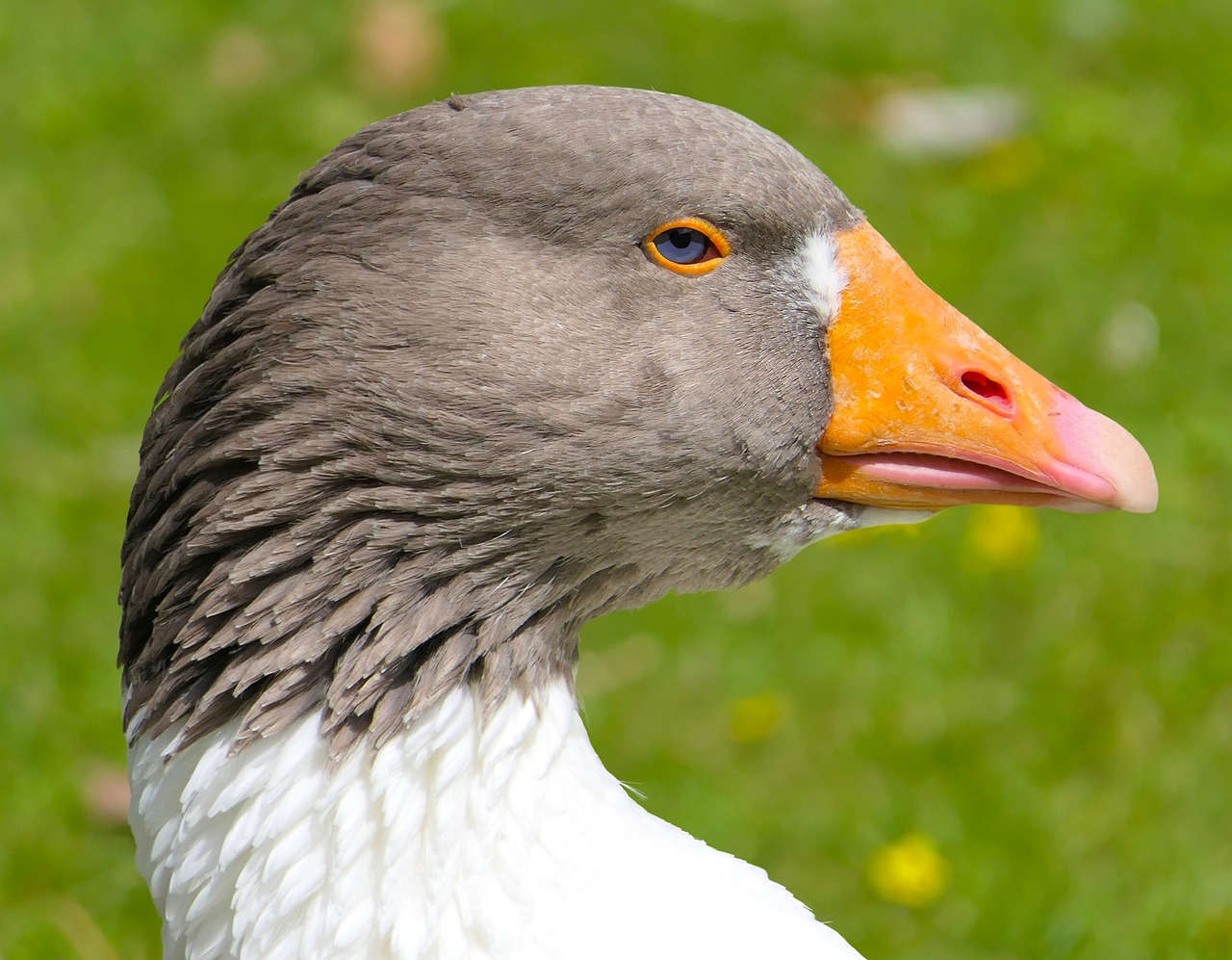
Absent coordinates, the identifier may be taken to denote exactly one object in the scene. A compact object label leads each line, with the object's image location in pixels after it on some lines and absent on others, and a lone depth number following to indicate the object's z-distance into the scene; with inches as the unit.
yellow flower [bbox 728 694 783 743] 347.9
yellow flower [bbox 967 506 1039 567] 388.2
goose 173.0
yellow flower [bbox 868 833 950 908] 310.5
